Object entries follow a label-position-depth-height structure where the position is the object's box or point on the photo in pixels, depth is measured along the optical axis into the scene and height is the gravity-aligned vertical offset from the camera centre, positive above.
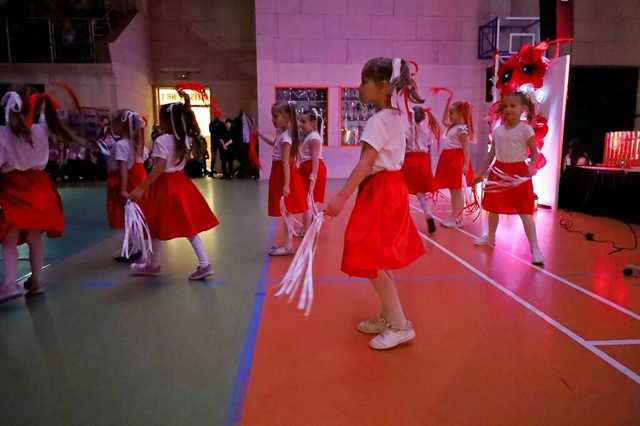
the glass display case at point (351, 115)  12.05 +0.89
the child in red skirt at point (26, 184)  2.80 -0.23
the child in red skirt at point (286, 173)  3.93 -0.24
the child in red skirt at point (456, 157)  5.35 -0.13
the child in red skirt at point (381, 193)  2.10 -0.23
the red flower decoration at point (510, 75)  6.84 +1.11
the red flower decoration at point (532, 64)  6.69 +1.27
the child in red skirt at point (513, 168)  3.90 -0.19
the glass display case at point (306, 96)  11.93 +1.39
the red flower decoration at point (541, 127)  6.82 +0.31
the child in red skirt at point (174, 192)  3.20 -0.33
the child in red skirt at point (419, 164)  5.29 -0.20
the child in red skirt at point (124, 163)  3.86 -0.14
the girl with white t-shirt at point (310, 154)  4.34 -0.07
